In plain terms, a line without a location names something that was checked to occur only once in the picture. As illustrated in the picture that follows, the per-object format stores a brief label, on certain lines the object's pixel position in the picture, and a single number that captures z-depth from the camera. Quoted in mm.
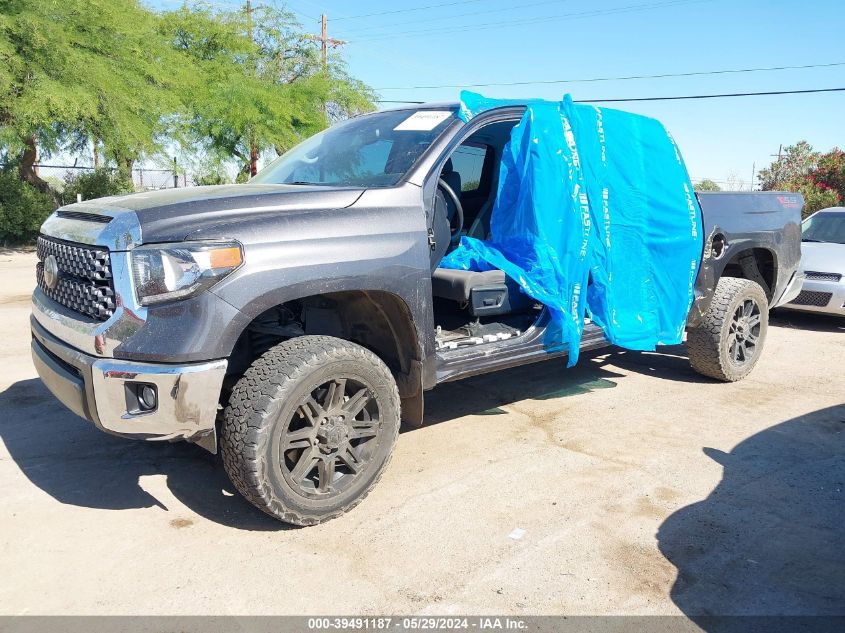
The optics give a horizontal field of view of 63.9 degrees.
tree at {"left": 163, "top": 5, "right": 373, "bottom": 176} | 20609
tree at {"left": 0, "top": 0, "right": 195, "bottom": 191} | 13539
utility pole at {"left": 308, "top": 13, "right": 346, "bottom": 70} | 31000
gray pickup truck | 2811
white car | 8438
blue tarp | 4328
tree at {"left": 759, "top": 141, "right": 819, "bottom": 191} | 27438
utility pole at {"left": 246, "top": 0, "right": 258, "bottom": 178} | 21700
